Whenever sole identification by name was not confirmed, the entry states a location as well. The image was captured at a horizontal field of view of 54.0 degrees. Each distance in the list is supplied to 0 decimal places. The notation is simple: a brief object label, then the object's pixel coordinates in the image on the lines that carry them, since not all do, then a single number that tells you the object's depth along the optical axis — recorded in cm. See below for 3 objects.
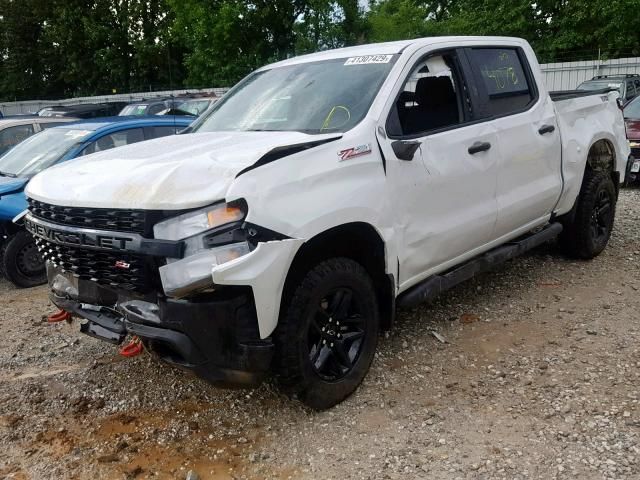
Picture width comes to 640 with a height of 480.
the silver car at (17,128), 893
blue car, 624
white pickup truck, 287
